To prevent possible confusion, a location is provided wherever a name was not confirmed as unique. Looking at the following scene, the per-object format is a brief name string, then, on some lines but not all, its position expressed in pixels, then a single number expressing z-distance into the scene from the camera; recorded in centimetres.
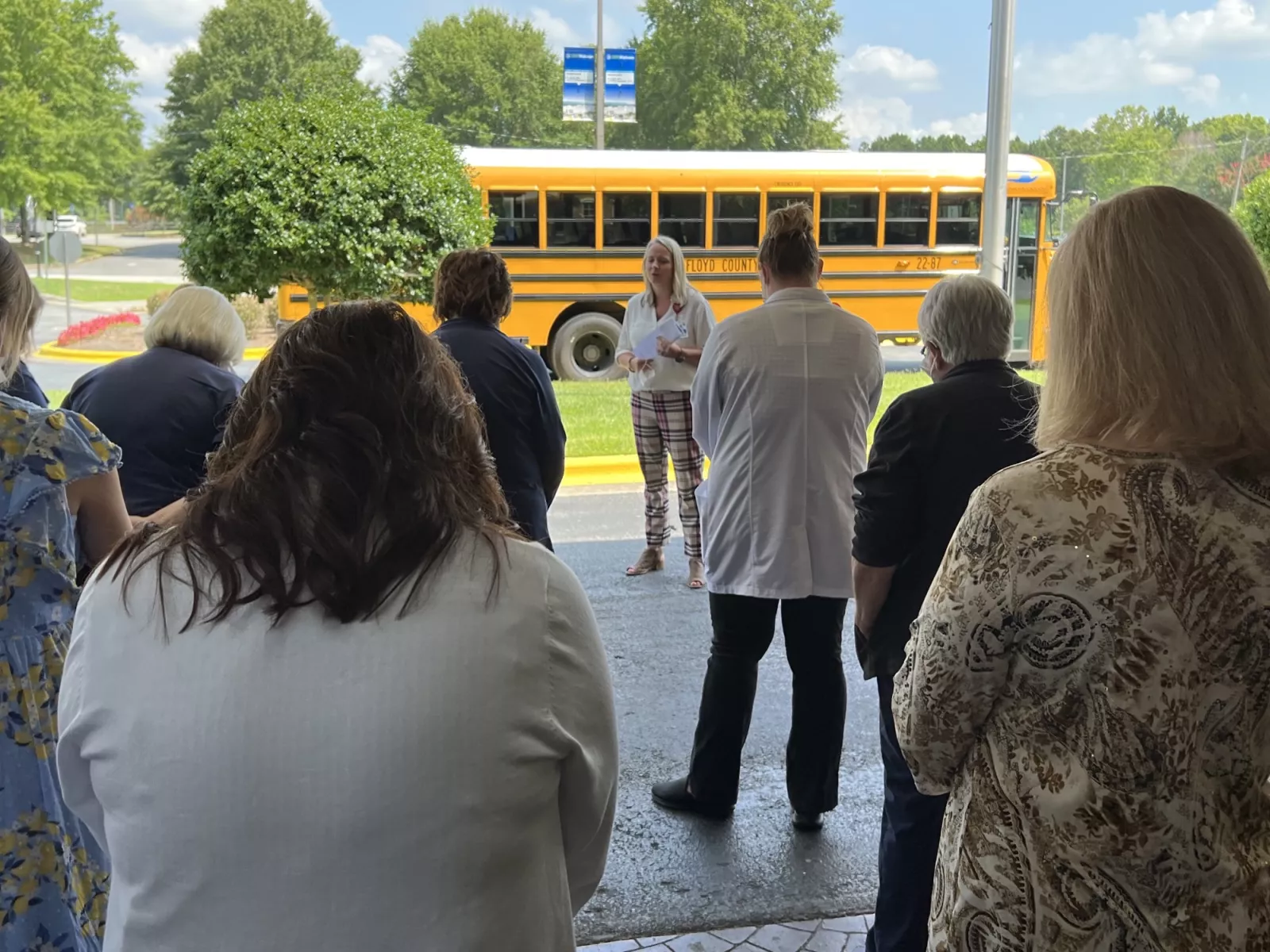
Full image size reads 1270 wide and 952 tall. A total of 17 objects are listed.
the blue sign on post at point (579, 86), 2139
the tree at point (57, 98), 2698
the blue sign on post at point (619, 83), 2220
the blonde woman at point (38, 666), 212
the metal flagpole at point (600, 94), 2133
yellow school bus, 1448
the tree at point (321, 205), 1066
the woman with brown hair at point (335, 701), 125
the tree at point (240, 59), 5378
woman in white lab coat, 347
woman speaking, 599
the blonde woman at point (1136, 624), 147
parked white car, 4756
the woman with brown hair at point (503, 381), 381
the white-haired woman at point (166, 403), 328
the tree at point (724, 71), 4459
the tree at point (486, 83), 5303
